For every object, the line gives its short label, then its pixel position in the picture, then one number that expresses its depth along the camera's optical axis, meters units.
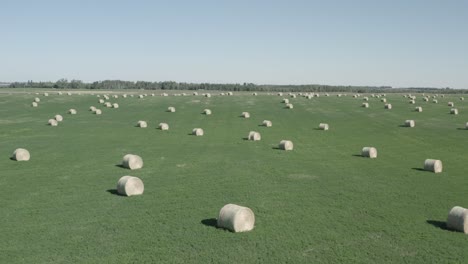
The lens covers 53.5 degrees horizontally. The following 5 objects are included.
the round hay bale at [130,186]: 21.52
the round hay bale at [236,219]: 17.08
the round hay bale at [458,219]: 17.20
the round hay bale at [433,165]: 27.42
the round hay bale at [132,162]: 27.45
